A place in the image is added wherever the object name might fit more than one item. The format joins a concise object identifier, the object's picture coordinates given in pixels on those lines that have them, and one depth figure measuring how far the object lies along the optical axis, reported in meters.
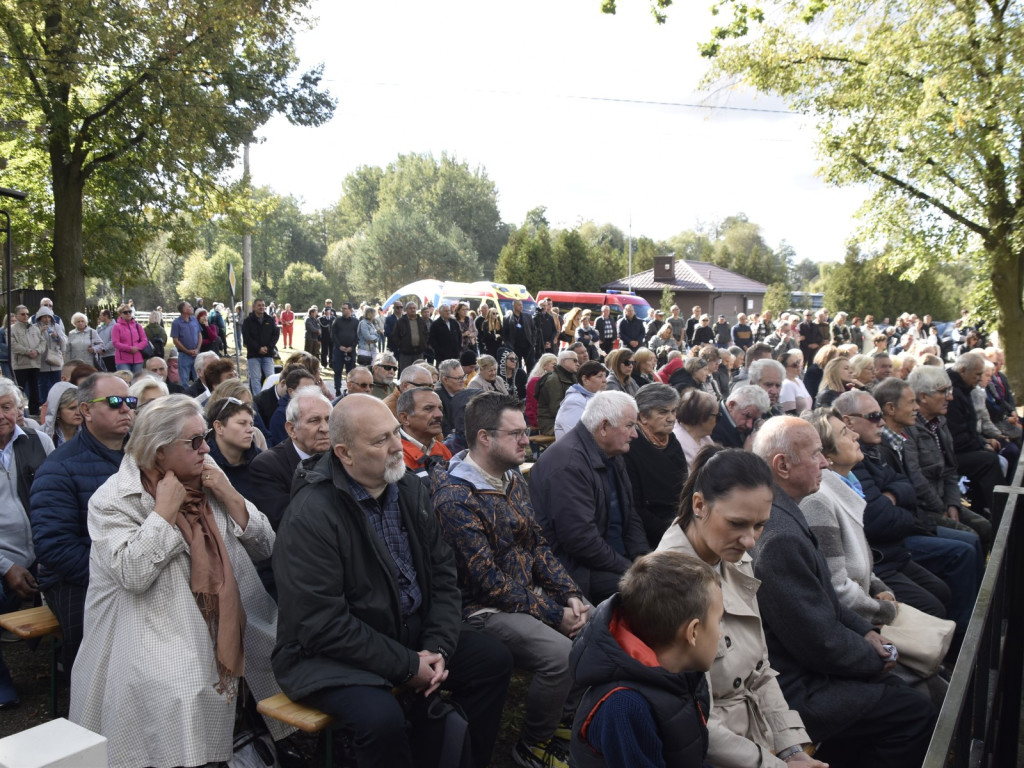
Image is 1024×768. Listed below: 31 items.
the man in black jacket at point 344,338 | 16.61
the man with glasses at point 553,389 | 8.91
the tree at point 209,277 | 53.44
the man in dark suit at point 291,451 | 4.16
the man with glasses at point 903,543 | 4.52
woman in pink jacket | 13.39
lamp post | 9.12
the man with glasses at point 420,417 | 4.97
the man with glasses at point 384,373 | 8.33
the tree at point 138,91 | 14.87
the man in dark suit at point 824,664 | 3.06
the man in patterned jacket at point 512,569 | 3.62
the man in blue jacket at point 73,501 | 3.50
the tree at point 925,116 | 13.38
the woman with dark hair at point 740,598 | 2.73
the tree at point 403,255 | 61.16
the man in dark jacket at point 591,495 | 4.29
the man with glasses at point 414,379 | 6.65
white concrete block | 1.56
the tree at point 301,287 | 60.28
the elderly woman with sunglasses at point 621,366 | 8.70
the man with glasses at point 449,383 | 7.60
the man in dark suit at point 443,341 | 17.07
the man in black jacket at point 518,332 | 17.16
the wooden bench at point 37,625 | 3.61
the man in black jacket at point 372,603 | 2.92
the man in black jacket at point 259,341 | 13.24
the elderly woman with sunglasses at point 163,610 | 2.89
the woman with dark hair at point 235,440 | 4.24
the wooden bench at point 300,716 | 2.84
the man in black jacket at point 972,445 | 7.27
